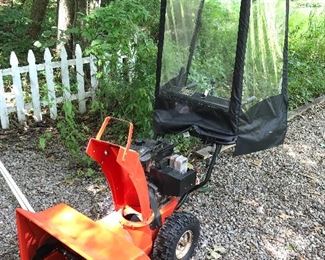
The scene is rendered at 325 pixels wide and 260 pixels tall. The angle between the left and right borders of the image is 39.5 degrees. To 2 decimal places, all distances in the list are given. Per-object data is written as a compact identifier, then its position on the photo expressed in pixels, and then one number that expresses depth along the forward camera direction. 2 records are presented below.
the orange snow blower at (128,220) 2.43
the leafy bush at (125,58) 4.56
